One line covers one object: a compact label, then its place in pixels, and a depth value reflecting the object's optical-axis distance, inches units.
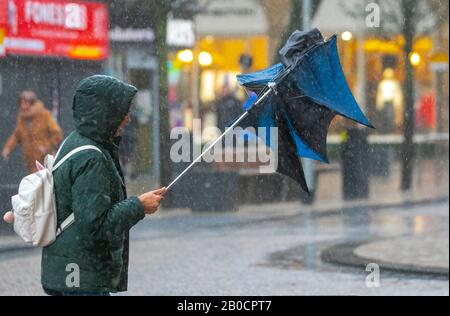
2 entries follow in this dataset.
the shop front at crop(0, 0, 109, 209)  839.7
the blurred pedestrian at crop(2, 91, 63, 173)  717.9
